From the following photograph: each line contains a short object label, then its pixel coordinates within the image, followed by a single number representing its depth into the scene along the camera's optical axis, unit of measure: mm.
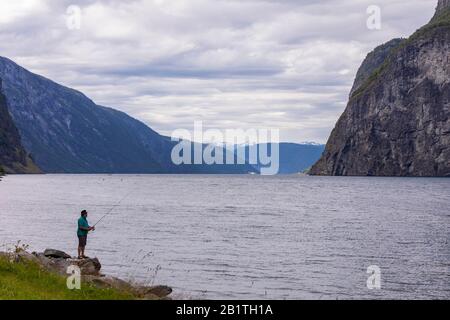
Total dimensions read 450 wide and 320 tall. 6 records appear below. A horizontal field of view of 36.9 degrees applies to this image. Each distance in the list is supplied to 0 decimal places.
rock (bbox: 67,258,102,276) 35594
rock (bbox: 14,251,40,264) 27853
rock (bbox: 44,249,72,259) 39281
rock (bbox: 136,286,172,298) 30672
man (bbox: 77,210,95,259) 38250
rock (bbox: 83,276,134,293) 28984
